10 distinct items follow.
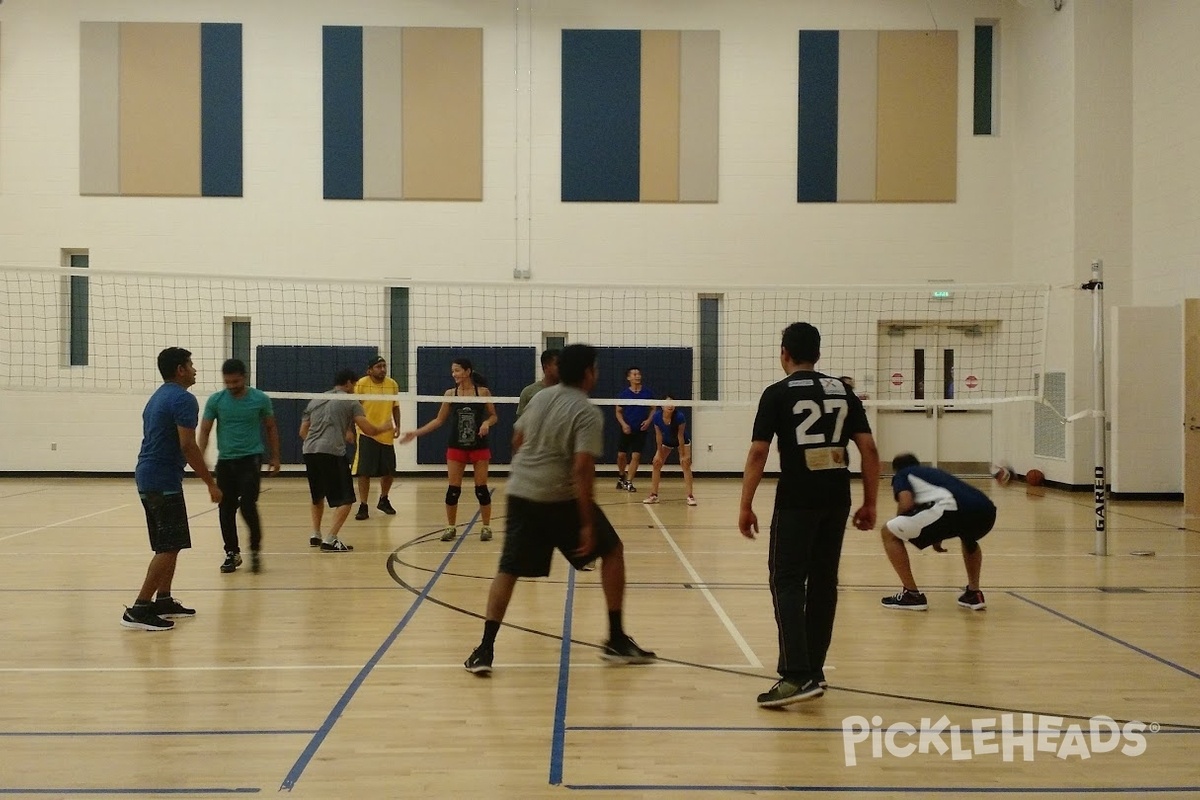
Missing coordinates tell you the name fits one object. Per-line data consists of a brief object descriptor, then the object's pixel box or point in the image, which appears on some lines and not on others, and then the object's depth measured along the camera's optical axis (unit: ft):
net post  30.68
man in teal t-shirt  26.96
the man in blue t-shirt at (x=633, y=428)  48.06
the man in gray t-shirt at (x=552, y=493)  16.98
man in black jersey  15.47
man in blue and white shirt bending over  22.00
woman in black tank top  32.27
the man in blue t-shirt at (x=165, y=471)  20.31
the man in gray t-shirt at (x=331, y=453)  31.04
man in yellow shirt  36.06
